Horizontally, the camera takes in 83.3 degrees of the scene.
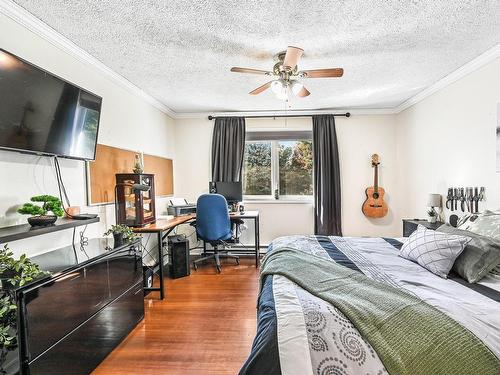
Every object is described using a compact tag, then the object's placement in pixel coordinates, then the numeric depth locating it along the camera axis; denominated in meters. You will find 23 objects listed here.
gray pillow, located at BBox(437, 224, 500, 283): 1.55
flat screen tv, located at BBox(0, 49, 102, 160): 1.61
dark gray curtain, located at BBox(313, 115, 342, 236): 4.53
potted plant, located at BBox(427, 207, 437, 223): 3.39
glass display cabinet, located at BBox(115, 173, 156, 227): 2.97
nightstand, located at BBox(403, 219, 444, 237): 3.28
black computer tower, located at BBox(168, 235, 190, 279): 3.62
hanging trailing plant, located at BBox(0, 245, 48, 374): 1.25
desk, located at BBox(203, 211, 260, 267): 4.04
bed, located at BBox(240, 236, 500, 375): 0.99
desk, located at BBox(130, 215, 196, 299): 2.80
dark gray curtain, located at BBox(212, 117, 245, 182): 4.63
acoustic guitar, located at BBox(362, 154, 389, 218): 4.49
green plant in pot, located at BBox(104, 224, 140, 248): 2.32
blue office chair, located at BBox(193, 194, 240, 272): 3.70
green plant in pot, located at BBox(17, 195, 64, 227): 1.74
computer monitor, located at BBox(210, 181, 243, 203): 4.43
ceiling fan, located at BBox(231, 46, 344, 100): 2.33
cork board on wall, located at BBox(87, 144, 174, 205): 2.64
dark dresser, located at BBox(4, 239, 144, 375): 1.39
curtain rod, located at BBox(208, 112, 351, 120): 4.64
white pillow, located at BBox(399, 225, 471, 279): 1.63
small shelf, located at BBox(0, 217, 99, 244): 1.51
